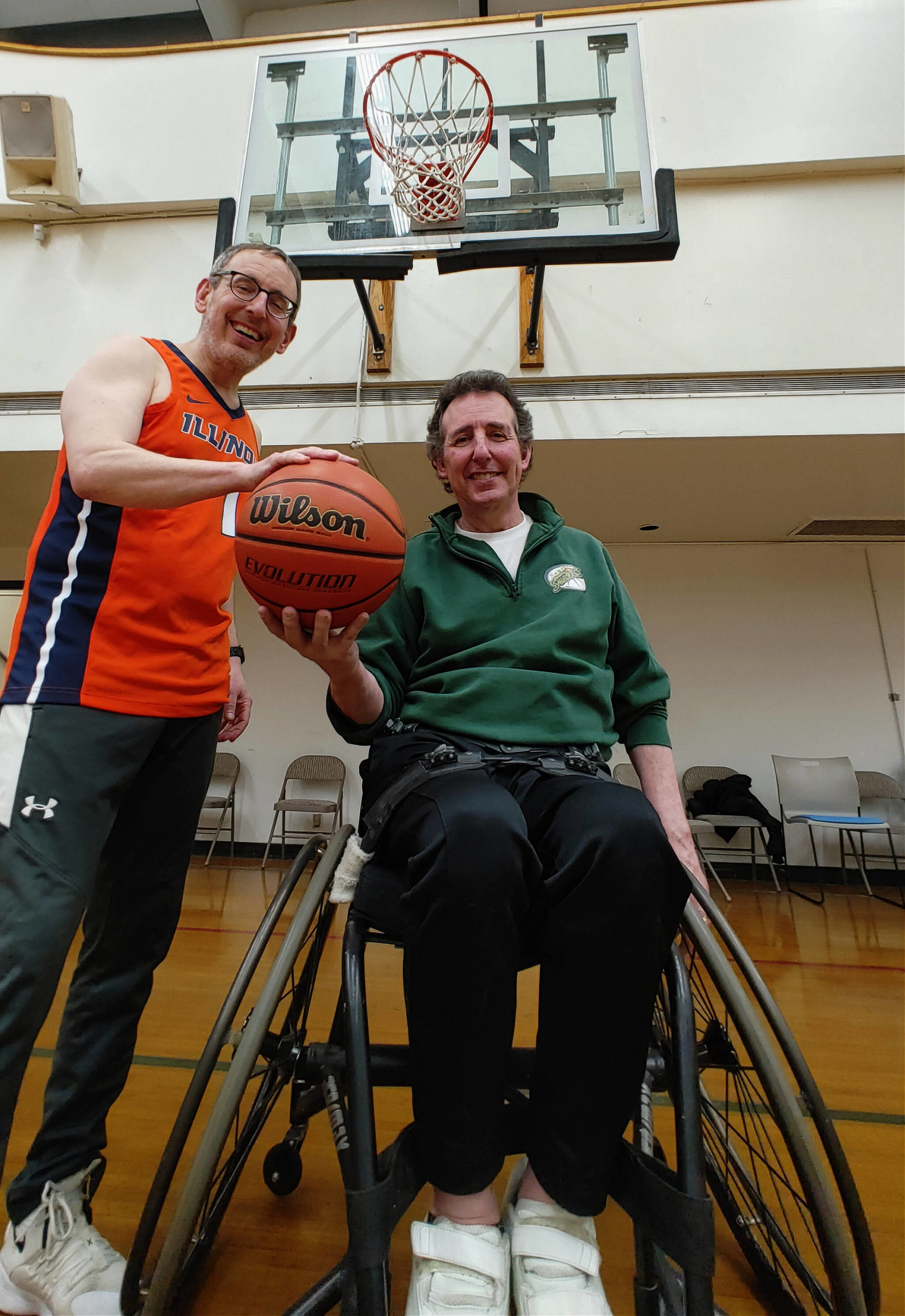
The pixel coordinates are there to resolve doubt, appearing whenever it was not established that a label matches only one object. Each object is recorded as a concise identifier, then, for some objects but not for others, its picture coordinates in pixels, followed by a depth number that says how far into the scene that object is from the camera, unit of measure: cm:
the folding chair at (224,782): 440
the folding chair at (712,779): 402
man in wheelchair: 64
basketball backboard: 239
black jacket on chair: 387
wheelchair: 63
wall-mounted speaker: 304
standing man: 82
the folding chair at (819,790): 399
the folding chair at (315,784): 439
